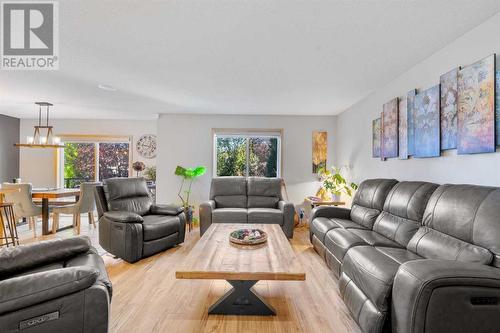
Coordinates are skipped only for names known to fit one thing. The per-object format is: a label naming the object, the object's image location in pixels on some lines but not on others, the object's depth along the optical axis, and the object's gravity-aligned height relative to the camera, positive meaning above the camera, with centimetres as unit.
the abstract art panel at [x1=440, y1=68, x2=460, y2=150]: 227 +54
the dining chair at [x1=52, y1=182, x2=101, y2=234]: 452 -73
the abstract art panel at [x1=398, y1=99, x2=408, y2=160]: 302 +45
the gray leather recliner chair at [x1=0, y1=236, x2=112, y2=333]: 114 -64
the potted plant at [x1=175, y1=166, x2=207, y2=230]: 503 -32
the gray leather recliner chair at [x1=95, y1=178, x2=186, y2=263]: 321 -75
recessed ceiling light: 367 +116
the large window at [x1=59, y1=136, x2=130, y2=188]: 647 +13
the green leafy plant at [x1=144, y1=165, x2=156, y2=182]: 639 -19
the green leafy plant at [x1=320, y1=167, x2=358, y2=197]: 460 -32
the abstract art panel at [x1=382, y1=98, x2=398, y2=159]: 322 +50
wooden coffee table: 177 -73
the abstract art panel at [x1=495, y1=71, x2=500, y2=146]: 185 +40
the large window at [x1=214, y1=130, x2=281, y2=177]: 579 +25
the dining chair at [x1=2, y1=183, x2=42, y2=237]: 419 -57
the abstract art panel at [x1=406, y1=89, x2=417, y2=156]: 287 +57
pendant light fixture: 456 +47
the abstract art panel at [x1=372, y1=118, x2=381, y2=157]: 371 +46
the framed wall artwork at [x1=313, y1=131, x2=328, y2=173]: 568 +43
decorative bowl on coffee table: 241 -68
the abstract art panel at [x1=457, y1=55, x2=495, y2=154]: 191 +48
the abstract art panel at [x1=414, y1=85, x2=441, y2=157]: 249 +46
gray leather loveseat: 420 -67
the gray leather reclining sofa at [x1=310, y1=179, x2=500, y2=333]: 130 -63
